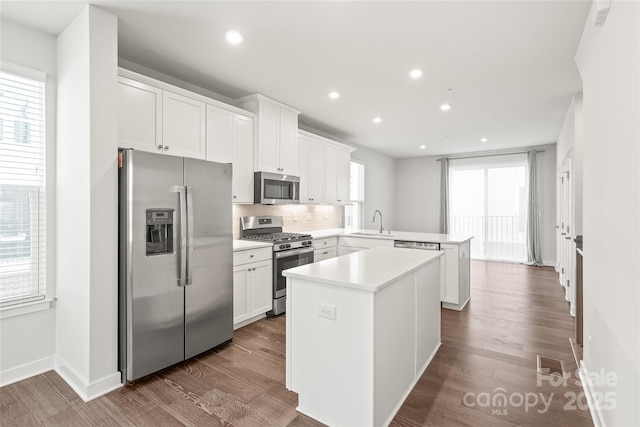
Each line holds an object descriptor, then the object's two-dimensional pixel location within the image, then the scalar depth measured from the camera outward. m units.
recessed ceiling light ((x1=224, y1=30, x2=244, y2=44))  2.61
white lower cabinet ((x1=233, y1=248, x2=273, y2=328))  3.34
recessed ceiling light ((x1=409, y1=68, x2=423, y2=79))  3.29
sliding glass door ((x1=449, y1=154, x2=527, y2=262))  7.42
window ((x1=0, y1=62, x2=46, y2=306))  2.38
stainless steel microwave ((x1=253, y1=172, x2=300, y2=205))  4.00
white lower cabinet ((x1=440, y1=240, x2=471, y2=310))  3.99
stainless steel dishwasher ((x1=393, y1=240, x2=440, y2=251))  4.14
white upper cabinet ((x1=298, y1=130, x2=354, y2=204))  4.90
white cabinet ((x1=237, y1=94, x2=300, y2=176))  4.01
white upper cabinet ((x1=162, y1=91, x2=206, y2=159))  3.03
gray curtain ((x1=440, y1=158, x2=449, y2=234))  8.22
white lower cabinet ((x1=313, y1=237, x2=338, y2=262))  4.54
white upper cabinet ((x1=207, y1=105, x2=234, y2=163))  3.44
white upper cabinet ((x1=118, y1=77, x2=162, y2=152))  2.69
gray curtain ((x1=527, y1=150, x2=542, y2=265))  7.11
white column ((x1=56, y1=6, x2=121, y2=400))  2.27
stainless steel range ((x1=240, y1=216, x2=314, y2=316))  3.80
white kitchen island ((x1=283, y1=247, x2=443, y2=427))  1.76
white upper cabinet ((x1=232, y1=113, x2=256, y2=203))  3.76
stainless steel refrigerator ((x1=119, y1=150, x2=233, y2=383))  2.36
